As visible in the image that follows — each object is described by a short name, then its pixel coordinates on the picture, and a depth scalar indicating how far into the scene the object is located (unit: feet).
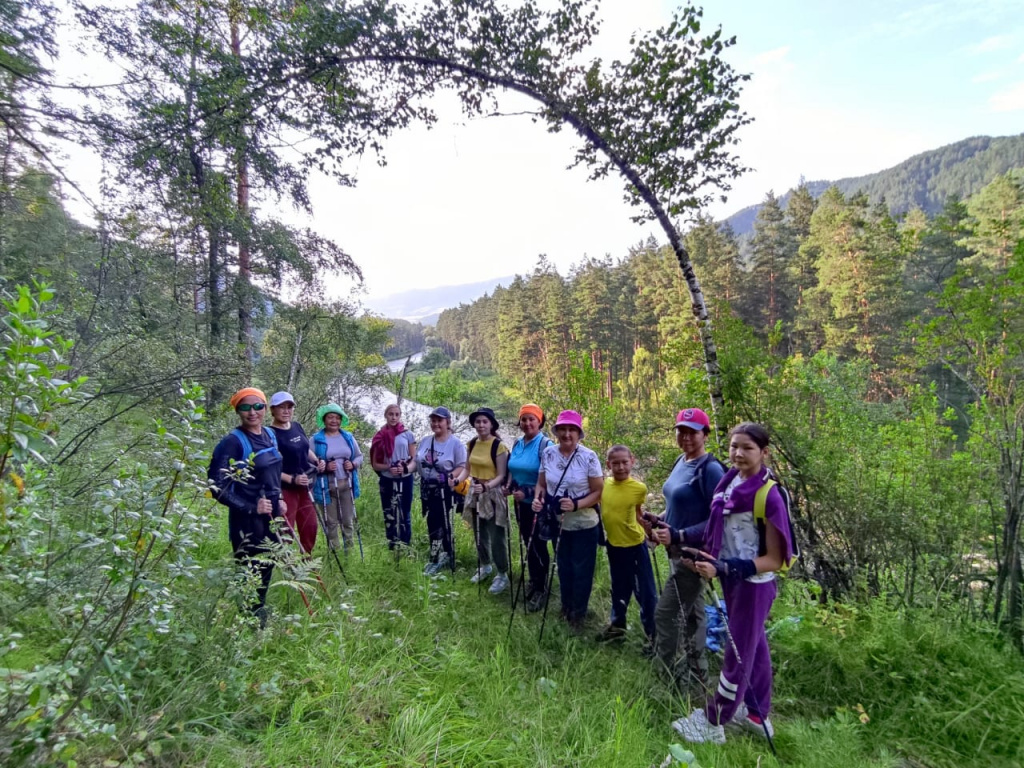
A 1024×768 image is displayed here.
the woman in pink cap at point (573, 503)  13.19
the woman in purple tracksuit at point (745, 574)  8.96
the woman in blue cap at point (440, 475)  16.99
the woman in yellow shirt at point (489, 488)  15.65
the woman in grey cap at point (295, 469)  13.91
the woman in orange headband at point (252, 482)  10.93
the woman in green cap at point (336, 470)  16.90
